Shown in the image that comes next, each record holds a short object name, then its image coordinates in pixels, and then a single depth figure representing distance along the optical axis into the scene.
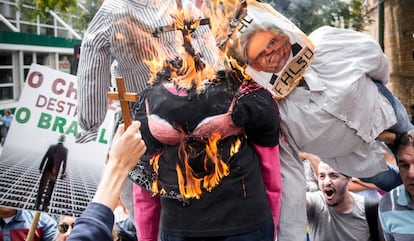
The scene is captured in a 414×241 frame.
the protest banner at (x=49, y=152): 2.74
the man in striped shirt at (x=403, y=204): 2.45
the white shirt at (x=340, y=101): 2.09
